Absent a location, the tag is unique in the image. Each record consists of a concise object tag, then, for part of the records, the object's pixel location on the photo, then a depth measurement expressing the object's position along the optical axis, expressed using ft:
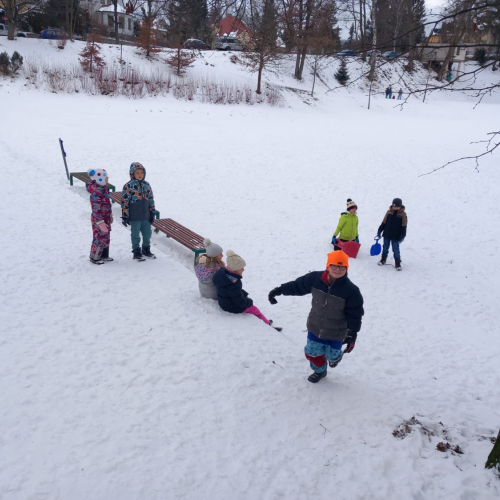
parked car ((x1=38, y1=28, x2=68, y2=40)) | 111.55
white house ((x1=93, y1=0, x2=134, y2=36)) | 145.04
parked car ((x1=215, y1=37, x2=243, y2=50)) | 124.53
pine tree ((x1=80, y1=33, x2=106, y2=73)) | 89.71
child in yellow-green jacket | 29.68
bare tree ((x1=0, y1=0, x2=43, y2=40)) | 91.36
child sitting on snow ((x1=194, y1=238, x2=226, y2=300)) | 19.57
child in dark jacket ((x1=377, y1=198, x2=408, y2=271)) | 28.24
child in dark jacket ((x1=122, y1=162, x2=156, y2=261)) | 22.66
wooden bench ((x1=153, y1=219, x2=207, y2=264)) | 24.90
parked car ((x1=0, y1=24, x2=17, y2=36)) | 120.98
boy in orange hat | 13.70
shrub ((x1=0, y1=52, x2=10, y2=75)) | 76.84
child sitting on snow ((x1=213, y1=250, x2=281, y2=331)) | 18.51
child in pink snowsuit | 22.08
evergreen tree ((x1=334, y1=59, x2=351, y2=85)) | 127.85
